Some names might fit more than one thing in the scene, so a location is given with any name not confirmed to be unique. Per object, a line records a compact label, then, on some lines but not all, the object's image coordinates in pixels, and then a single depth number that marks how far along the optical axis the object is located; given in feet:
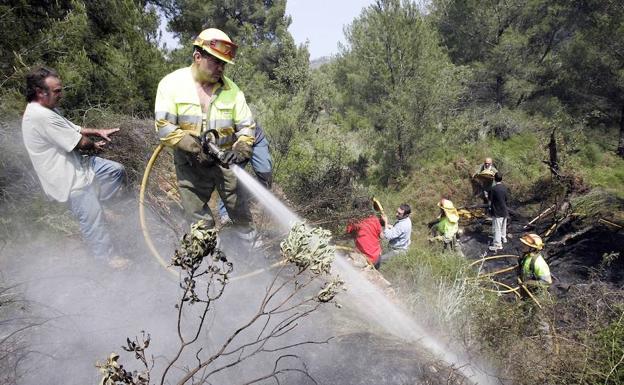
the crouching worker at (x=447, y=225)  25.71
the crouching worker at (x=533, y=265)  18.33
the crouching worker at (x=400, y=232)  21.09
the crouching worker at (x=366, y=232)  16.79
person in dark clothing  28.71
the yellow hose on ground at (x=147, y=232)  11.27
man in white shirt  9.84
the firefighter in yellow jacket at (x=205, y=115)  9.77
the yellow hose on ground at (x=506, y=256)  25.70
